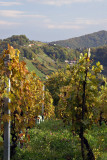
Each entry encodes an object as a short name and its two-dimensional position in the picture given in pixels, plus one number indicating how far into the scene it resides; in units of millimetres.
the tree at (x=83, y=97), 6012
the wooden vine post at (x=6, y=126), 5477
